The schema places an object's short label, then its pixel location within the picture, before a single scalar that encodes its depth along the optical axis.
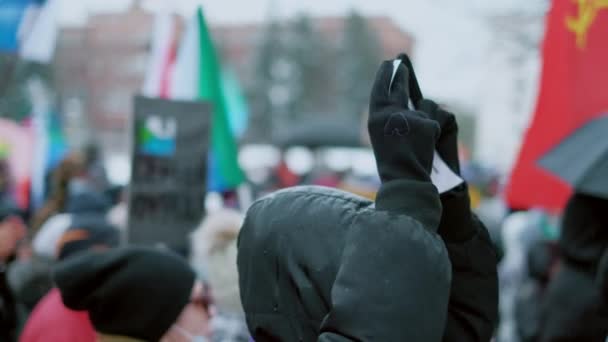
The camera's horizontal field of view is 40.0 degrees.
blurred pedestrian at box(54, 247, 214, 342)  2.71
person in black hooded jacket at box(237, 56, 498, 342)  1.48
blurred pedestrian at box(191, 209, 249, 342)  3.65
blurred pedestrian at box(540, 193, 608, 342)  3.37
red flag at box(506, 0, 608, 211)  3.50
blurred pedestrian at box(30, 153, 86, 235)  6.56
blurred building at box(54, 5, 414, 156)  43.78
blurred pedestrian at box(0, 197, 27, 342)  3.85
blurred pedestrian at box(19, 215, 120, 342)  2.82
